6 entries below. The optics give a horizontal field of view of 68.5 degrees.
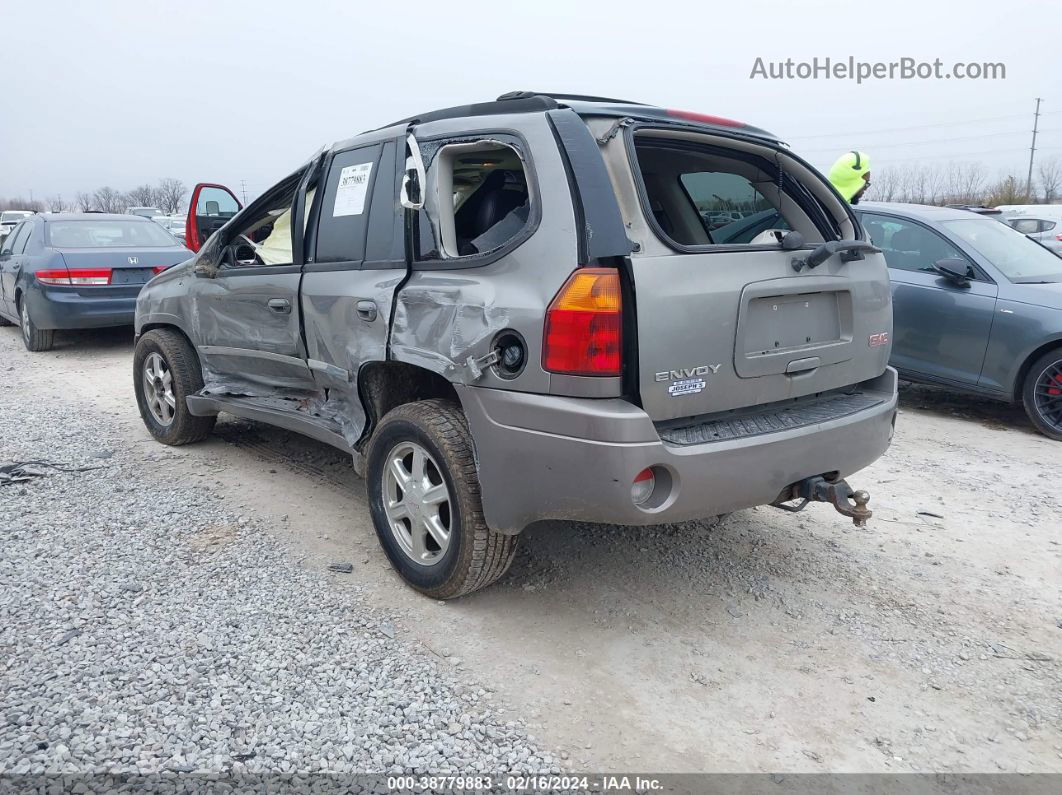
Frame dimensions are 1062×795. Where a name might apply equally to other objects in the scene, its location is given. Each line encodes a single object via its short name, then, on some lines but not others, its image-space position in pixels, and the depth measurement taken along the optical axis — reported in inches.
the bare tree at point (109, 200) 2233.0
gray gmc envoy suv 103.4
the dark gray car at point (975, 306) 229.6
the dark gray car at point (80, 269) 337.1
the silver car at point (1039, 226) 522.9
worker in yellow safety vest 296.8
